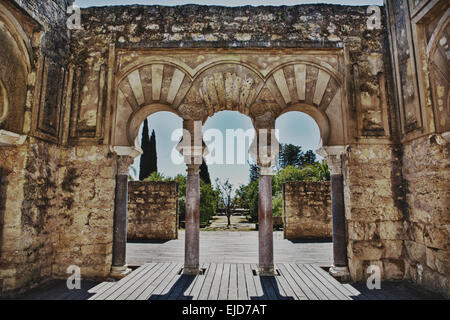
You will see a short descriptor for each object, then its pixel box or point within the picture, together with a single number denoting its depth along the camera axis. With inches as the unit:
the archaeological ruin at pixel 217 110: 139.0
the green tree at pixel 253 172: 1323.8
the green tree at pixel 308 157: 1207.5
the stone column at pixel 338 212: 160.1
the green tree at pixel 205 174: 845.8
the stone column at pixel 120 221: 163.6
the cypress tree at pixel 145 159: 749.9
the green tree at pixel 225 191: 660.1
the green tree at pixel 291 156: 1228.1
